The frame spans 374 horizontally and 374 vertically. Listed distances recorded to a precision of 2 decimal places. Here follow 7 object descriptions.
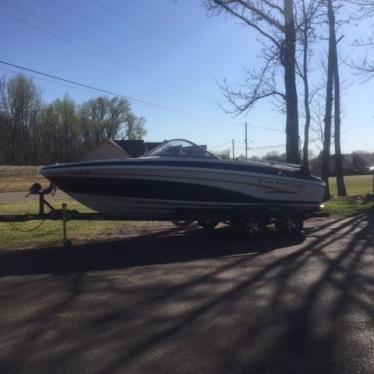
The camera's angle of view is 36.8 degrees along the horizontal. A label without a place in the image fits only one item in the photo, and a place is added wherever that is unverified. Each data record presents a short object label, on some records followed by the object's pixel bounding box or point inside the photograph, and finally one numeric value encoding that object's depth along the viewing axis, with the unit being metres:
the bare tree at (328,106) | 26.09
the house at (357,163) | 109.00
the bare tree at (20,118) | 80.50
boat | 10.41
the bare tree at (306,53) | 21.10
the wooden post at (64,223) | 10.45
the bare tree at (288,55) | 19.94
